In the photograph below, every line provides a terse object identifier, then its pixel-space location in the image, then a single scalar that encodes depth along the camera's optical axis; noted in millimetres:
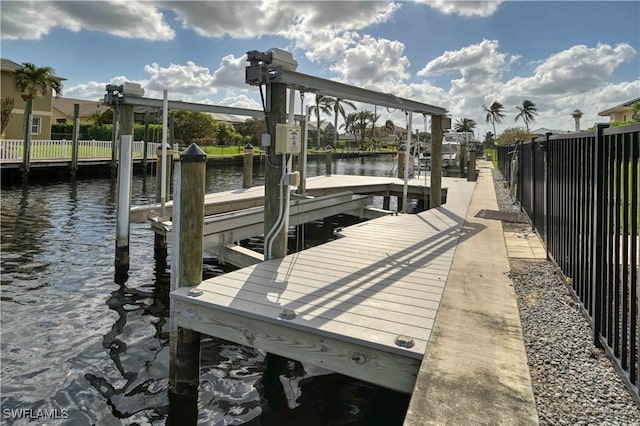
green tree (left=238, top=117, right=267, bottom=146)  54650
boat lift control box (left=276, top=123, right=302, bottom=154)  4430
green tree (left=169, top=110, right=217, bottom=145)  39656
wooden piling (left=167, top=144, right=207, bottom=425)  3580
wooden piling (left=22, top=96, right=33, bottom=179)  17547
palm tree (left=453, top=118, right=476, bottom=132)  79688
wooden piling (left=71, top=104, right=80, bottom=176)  19406
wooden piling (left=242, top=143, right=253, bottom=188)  12180
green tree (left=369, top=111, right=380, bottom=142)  72000
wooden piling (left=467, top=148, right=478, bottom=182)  16425
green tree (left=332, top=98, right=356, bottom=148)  64188
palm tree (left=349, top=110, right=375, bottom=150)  74206
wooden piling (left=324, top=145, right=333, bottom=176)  15829
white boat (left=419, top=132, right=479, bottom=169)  24778
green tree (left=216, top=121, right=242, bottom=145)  47094
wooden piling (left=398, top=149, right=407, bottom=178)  12906
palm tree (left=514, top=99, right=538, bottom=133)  68938
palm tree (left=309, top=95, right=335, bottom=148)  64488
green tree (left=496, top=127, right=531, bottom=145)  46784
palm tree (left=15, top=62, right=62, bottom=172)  24766
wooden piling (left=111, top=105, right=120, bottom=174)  20484
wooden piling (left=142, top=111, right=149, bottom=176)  18930
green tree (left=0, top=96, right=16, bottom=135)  23547
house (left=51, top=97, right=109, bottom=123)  42062
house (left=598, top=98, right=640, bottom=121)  32781
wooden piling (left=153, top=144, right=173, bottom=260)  7879
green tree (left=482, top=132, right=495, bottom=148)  73562
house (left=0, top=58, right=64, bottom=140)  25734
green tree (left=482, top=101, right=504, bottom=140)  73125
